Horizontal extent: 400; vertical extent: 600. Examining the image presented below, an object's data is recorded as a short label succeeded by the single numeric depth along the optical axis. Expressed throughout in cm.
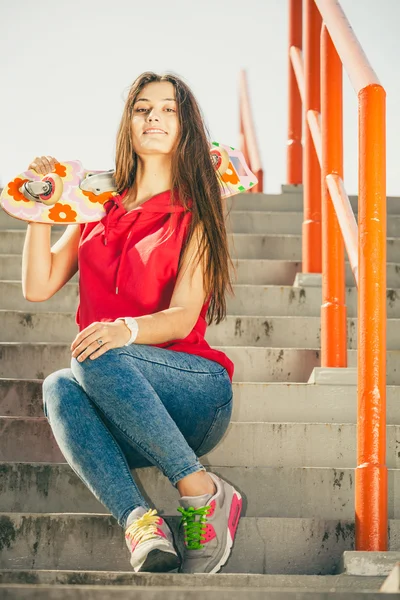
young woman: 321
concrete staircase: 301
